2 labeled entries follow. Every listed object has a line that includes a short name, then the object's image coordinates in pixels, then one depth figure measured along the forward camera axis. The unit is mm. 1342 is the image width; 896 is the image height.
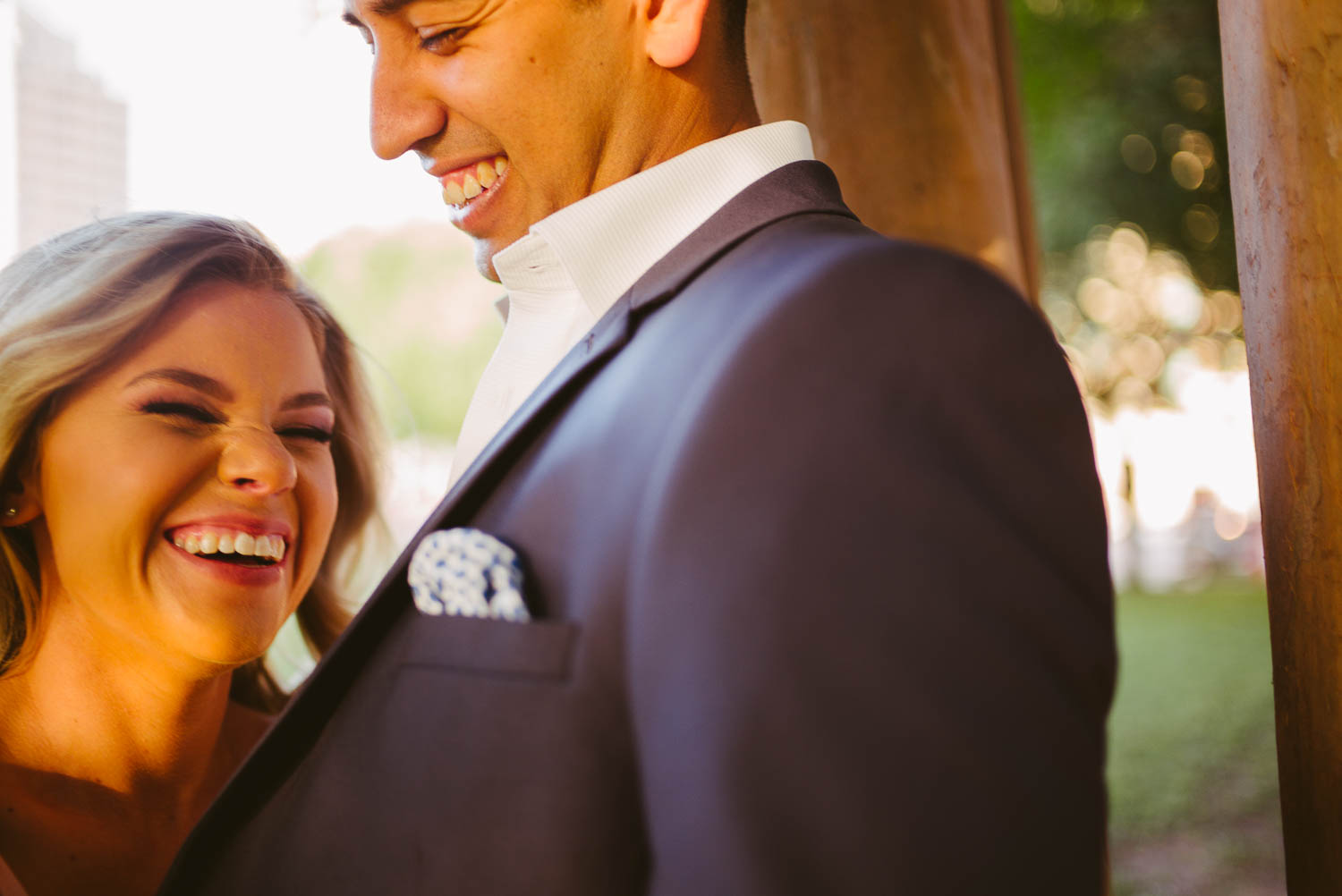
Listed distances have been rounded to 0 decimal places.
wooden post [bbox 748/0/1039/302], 1066
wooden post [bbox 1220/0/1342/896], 791
